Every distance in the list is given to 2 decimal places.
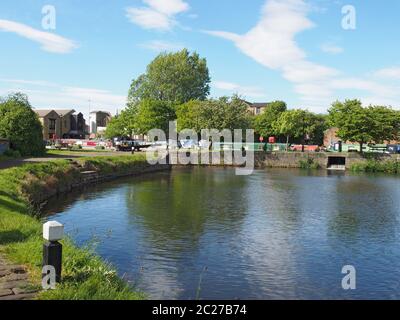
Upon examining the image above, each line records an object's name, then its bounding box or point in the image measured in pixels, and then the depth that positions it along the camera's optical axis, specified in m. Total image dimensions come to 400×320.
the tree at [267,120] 109.25
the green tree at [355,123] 76.50
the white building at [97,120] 188.11
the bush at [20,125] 49.67
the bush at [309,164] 76.50
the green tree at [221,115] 79.00
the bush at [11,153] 46.25
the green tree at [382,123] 77.00
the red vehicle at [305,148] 90.28
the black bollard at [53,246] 10.42
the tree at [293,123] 96.88
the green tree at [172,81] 111.38
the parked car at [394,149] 81.11
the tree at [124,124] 109.72
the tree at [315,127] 100.06
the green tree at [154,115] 93.25
